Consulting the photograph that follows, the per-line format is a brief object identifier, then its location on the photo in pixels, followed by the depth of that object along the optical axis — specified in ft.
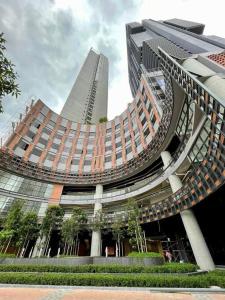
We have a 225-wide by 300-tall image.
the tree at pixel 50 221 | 73.77
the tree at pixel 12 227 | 63.67
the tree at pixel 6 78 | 16.99
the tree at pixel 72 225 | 69.51
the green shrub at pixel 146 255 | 43.74
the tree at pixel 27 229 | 67.56
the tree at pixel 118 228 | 69.41
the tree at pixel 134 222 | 59.36
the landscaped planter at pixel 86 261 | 43.37
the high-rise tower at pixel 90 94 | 248.52
